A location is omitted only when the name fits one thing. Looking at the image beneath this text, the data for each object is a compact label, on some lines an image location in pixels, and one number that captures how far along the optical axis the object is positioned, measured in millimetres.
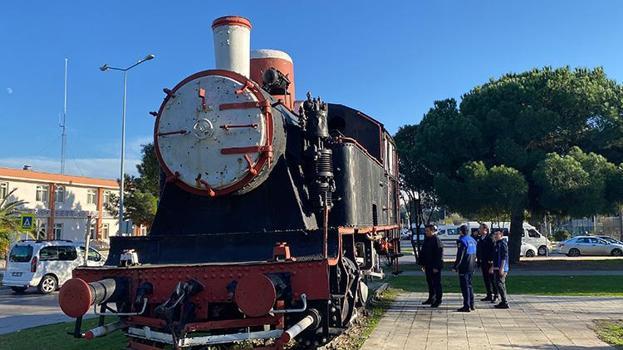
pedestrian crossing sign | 20288
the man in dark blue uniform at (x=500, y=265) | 10367
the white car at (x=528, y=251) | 30547
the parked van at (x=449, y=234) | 48719
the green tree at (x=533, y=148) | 19672
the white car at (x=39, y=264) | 16547
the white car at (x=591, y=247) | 31609
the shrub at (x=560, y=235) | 49694
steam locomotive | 5133
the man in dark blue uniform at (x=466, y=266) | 9938
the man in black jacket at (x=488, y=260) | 11125
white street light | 24611
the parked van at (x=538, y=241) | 31984
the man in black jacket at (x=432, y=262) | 10508
